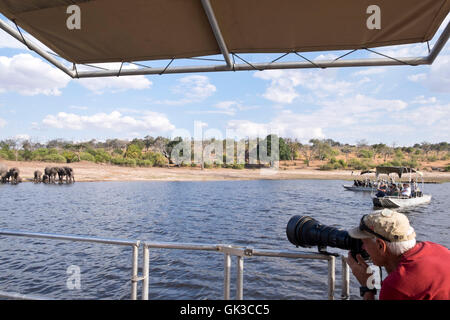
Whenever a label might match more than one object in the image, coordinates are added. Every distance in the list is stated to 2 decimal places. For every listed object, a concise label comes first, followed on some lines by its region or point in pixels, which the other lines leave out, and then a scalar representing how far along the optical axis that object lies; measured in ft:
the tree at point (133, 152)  233.35
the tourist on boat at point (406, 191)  79.74
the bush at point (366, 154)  291.99
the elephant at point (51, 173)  147.74
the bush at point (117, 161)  208.47
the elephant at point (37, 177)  150.00
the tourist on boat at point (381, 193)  81.10
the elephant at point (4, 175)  141.79
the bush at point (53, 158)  191.93
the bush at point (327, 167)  242.99
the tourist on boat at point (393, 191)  81.63
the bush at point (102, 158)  208.36
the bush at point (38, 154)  192.76
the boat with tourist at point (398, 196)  76.28
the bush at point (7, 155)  178.29
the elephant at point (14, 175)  140.46
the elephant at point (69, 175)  153.36
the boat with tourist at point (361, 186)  123.39
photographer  4.92
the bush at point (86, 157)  205.28
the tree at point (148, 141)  290.97
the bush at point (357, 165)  247.62
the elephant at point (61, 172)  149.89
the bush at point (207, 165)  231.01
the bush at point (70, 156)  200.90
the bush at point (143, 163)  216.74
